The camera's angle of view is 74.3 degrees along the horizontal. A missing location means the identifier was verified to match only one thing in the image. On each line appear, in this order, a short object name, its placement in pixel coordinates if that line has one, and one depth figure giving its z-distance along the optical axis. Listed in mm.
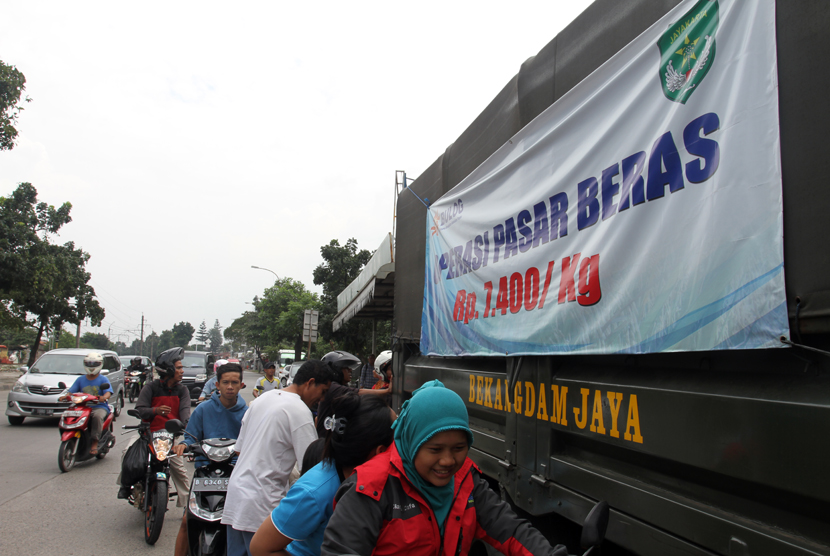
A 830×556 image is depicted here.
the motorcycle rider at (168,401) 5055
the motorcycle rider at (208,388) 6684
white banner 1604
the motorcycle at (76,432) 7379
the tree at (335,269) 29062
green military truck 1480
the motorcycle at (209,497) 3371
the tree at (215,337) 164500
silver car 10984
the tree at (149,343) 133375
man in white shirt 2689
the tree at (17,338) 62312
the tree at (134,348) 136125
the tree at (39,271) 19312
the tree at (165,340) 138688
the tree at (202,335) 143425
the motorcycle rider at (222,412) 3918
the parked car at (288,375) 18844
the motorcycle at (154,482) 4758
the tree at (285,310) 37531
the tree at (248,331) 59400
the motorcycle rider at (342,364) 4453
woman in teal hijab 1484
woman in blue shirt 1782
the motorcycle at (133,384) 17722
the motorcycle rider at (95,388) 7730
